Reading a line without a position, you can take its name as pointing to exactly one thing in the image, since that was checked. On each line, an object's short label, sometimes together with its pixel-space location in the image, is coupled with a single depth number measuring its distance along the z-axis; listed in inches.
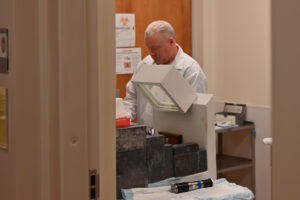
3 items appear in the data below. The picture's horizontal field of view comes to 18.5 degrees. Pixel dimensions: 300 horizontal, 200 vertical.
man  264.7
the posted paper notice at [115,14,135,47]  313.1
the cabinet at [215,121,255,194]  317.1
